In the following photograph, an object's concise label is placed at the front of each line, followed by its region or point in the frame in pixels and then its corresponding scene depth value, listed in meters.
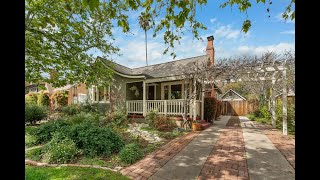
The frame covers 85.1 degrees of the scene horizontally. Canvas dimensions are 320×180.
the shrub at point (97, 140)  5.58
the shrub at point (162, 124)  10.47
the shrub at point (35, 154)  5.35
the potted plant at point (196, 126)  10.37
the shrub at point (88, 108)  14.93
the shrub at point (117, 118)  11.53
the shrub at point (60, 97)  21.47
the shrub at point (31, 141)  6.77
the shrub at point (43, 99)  22.89
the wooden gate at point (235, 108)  23.97
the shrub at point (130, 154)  4.98
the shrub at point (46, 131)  6.92
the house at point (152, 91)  12.30
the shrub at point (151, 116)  11.07
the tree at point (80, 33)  3.94
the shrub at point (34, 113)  12.23
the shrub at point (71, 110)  14.88
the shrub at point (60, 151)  5.03
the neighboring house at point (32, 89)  35.78
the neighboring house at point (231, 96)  31.85
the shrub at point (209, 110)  13.75
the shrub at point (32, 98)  23.53
